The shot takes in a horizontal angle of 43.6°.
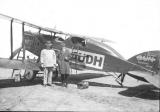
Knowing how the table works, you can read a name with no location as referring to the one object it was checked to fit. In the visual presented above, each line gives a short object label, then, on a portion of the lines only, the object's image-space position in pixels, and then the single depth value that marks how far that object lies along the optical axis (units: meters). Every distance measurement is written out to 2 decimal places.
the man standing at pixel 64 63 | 8.74
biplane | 8.20
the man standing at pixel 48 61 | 8.34
